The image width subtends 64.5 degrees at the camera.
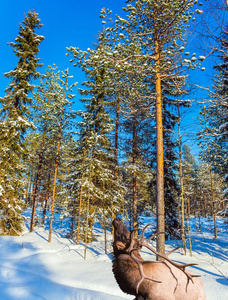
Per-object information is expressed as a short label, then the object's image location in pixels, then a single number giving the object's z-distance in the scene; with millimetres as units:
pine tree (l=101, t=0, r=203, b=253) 6613
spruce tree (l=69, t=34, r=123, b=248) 12828
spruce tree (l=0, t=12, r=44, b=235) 12504
